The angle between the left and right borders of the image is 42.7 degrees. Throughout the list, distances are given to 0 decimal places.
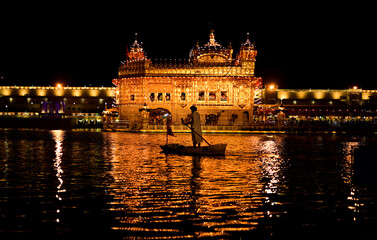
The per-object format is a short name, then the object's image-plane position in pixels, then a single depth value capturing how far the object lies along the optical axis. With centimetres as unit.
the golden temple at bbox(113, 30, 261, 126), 6431
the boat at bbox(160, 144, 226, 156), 2062
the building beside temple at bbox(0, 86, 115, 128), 8019
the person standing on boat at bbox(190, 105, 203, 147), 2081
